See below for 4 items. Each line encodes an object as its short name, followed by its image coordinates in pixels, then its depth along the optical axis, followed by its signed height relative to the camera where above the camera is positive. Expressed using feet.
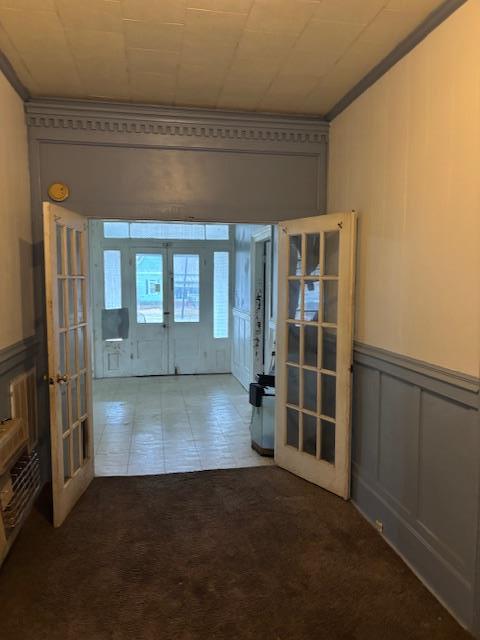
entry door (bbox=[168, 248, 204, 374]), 23.61 -1.32
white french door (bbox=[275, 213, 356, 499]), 10.30 -1.48
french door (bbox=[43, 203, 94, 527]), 9.11 -1.53
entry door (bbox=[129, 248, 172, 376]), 23.26 -1.31
